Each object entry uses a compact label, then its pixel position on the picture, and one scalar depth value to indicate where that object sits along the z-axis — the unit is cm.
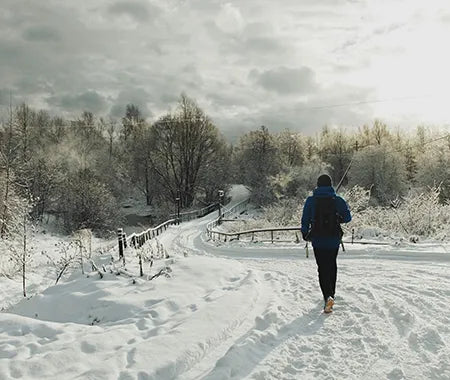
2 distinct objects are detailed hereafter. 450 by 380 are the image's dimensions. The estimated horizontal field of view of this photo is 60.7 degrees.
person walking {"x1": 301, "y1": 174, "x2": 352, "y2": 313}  573
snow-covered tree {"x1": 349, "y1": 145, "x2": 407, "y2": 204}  4931
